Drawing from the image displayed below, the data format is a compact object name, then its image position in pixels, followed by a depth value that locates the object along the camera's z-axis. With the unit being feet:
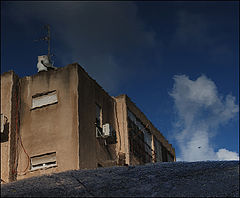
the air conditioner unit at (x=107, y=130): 67.62
